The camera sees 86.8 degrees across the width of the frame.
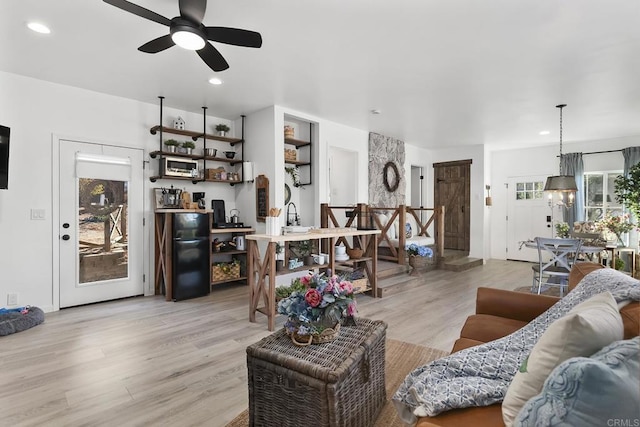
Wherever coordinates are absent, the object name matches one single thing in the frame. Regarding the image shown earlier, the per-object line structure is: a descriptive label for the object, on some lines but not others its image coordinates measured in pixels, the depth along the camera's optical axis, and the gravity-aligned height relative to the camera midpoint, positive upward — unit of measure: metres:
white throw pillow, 0.98 -0.40
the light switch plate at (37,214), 3.85 -0.02
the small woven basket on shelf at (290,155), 5.41 +0.93
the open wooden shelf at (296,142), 5.34 +1.13
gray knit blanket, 1.22 -0.65
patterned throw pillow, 0.78 -0.44
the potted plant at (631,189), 5.84 +0.39
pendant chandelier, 4.45 +0.36
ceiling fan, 2.19 +1.25
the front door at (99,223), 4.11 -0.13
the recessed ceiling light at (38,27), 2.73 +1.52
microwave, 4.59 +0.63
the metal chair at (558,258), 4.24 -0.61
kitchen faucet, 5.59 -0.09
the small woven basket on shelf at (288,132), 5.27 +1.25
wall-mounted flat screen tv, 3.47 +0.58
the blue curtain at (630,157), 6.30 +1.01
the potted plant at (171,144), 4.71 +0.95
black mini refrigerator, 4.43 -0.59
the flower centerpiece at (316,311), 1.78 -0.53
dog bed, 3.22 -1.06
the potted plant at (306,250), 4.02 -0.47
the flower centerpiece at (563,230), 5.21 -0.29
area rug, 1.92 -1.18
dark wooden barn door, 8.00 +0.32
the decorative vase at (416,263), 5.63 -0.86
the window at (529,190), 7.58 +0.48
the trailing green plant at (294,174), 5.61 +0.63
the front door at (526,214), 7.52 -0.07
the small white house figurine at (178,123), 4.80 +1.27
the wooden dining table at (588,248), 4.20 -0.47
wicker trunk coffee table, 1.54 -0.82
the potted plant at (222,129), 5.21 +1.28
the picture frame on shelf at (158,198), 4.75 +0.20
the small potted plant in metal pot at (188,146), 4.84 +0.95
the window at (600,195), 6.67 +0.31
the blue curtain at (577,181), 6.88 +0.59
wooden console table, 3.34 -0.59
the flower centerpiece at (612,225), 5.08 -0.22
